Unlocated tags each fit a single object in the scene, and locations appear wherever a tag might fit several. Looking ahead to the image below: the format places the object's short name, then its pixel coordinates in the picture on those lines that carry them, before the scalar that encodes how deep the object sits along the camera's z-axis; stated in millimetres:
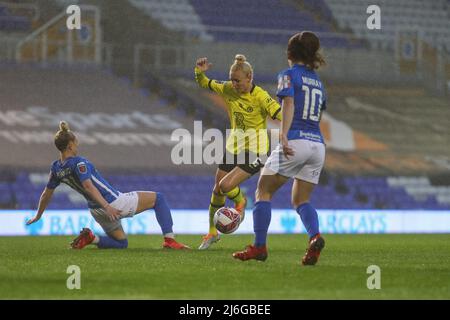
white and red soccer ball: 19937
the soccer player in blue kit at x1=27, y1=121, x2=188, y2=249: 20187
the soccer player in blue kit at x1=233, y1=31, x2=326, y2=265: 16547
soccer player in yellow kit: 20859
